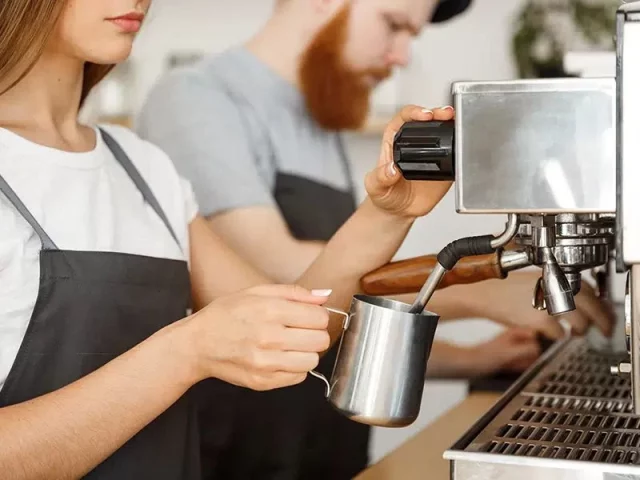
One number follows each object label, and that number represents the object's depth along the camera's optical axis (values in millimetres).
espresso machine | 895
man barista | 1768
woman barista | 1077
